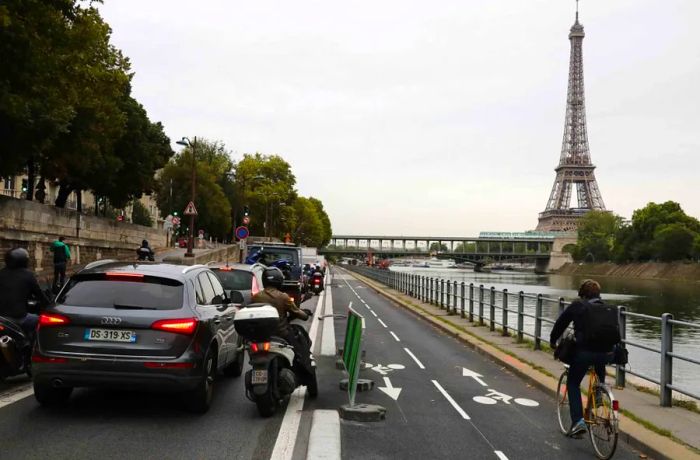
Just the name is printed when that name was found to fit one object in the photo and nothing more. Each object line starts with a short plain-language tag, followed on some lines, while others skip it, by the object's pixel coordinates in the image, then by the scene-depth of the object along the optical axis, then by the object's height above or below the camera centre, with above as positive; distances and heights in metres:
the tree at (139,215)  85.00 +3.69
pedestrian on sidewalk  22.70 -0.45
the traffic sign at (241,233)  35.00 +0.80
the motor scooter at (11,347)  8.12 -1.25
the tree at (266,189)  98.44 +8.77
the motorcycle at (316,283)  37.09 -1.66
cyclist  6.76 -0.74
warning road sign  34.50 +1.83
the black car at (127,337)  7.09 -0.94
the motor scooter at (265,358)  7.48 -1.17
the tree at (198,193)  80.25 +6.22
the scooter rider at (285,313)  8.04 -0.73
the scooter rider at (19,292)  8.62 -0.63
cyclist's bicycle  6.33 -1.45
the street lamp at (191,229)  41.38 +1.07
